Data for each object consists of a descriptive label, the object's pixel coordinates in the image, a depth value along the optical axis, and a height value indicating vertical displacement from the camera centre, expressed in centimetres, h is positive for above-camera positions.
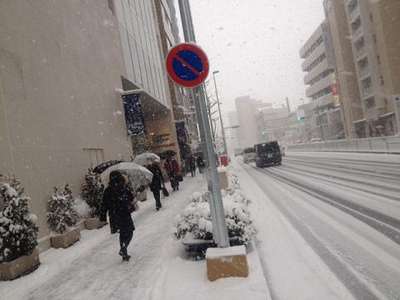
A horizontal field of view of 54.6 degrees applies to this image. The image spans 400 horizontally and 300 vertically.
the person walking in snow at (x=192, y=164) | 3403 -85
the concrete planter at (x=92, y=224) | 1305 -177
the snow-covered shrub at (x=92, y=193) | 1350 -77
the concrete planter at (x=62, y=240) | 1051 -174
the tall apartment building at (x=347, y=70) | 5931 +921
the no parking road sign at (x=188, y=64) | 551 +129
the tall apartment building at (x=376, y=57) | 4625 +859
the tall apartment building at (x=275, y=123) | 12224 +617
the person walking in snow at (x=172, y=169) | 2039 -61
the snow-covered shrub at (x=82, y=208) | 1277 -119
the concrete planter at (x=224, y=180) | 1480 -114
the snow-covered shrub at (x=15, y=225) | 782 -87
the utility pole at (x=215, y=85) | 5464 +927
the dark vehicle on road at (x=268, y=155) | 3500 -112
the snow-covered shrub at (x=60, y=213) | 1072 -103
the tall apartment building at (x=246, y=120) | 16138 +1149
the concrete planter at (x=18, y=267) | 772 -171
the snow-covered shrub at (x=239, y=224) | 683 -136
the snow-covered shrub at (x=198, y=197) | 952 -108
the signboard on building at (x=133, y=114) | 2231 +283
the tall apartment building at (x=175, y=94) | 4078 +734
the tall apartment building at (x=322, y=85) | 6544 +955
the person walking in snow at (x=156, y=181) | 1480 -81
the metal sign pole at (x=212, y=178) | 580 -41
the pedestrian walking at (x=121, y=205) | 758 -76
